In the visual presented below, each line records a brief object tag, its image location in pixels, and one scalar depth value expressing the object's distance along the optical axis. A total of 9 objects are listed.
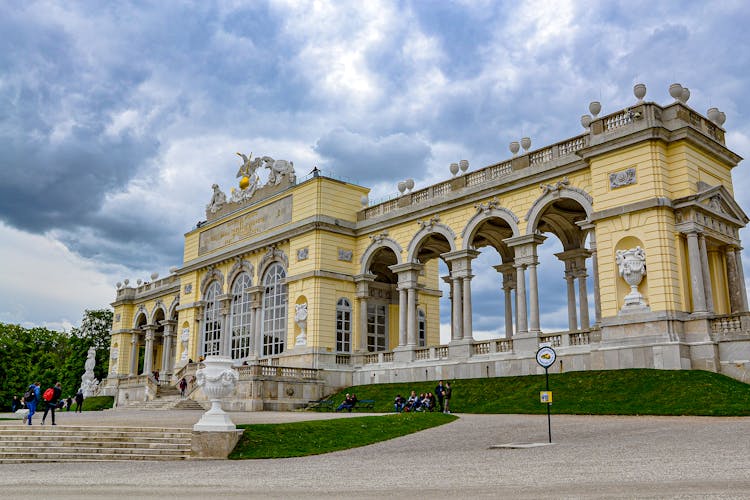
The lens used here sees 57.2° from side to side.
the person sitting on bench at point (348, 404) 29.23
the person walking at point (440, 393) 25.69
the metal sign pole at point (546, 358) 15.48
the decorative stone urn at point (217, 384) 15.90
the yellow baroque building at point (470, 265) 25.16
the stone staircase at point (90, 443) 15.62
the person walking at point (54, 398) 21.23
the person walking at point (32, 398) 20.45
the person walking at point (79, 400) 35.69
